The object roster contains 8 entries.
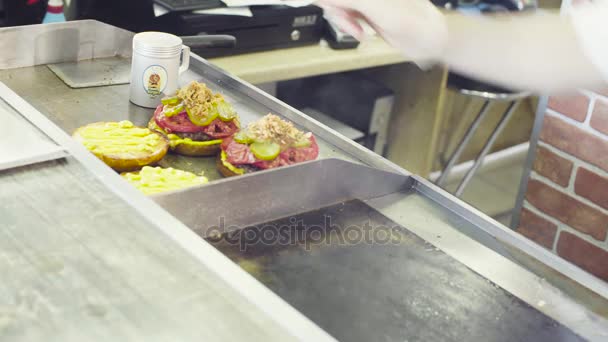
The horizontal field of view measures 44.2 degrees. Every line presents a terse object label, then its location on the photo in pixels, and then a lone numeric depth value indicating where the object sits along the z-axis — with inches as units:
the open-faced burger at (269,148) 60.4
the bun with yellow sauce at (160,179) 55.2
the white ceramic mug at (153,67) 68.4
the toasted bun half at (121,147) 59.2
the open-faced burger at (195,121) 65.4
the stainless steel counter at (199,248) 31.7
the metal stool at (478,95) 110.7
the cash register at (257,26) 90.5
